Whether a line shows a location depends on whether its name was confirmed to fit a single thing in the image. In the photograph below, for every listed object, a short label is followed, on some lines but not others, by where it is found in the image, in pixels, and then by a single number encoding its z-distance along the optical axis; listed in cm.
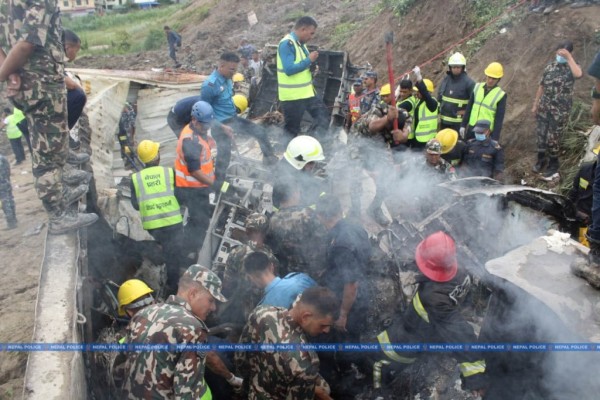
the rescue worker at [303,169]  436
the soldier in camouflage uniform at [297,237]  398
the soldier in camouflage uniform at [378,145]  627
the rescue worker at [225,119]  607
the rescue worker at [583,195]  450
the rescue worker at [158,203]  501
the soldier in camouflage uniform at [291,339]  278
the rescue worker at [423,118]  650
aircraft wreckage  267
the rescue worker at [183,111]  604
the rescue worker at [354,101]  849
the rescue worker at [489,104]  642
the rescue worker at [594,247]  274
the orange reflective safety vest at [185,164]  518
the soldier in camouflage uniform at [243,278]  388
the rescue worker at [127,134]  878
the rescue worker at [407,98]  676
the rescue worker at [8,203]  655
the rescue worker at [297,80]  595
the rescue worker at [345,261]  372
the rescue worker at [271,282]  343
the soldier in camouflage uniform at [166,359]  258
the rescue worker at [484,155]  594
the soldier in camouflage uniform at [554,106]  703
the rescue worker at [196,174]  512
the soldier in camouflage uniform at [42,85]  327
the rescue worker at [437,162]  565
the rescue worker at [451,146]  602
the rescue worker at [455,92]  697
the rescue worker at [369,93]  832
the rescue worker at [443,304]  325
